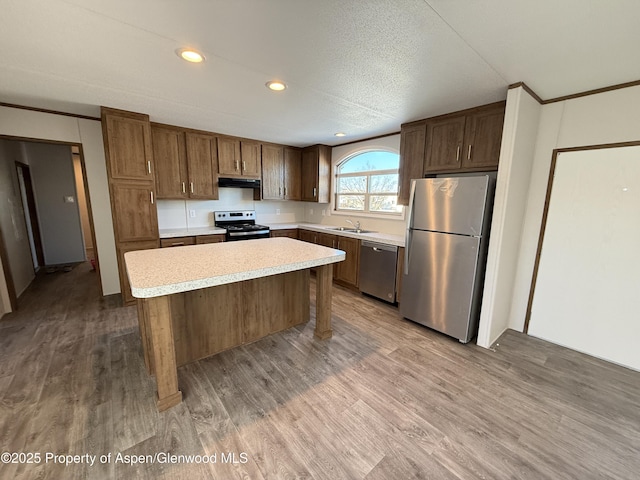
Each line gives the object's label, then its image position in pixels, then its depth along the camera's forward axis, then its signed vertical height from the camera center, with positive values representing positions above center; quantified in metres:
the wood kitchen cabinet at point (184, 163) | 3.63 +0.53
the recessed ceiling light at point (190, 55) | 1.74 +1.01
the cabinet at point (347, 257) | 3.91 -0.86
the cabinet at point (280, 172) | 4.69 +0.54
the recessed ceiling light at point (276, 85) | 2.21 +1.02
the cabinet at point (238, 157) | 4.18 +0.72
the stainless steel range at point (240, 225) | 4.10 -0.45
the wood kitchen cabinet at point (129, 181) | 3.00 +0.20
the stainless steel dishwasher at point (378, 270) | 3.40 -0.94
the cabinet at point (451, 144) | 2.61 +0.68
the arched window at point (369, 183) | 4.06 +0.34
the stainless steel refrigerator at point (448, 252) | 2.43 -0.50
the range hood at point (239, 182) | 4.20 +0.30
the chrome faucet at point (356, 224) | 4.26 -0.39
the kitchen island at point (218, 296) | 1.65 -0.86
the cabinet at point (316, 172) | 4.82 +0.55
